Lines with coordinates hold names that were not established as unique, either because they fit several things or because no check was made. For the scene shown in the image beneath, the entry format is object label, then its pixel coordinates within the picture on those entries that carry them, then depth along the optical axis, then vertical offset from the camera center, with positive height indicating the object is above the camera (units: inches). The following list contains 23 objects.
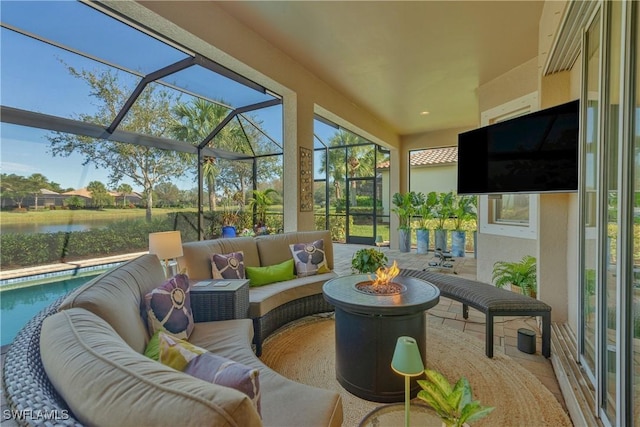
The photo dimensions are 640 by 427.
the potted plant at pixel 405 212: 311.1 -2.7
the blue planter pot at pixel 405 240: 317.4 -33.7
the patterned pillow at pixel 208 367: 35.6 -21.4
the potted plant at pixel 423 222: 303.3 -13.6
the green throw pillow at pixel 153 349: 57.2 -28.5
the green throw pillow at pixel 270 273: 124.2 -28.2
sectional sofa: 25.5 -17.8
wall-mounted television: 102.2 +24.0
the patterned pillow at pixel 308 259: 139.8 -24.1
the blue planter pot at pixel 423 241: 306.8 -33.7
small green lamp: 39.2 -21.0
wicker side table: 90.4 -29.6
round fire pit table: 79.9 -36.4
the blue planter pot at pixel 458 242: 288.0 -33.1
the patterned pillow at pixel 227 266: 115.0 -22.9
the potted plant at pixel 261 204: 261.3 +5.5
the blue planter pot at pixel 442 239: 295.7 -30.5
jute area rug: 74.7 -52.5
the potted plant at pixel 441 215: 288.2 -5.8
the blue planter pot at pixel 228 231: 240.5 -17.6
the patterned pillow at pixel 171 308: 69.8 -25.0
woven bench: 99.0 -34.1
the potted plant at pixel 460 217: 277.9 -7.5
